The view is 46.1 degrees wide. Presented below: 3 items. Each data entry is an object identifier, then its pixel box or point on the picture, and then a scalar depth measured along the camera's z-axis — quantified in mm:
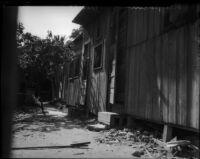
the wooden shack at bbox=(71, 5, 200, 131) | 4953
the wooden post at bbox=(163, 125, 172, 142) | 5625
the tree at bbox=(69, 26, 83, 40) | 28419
